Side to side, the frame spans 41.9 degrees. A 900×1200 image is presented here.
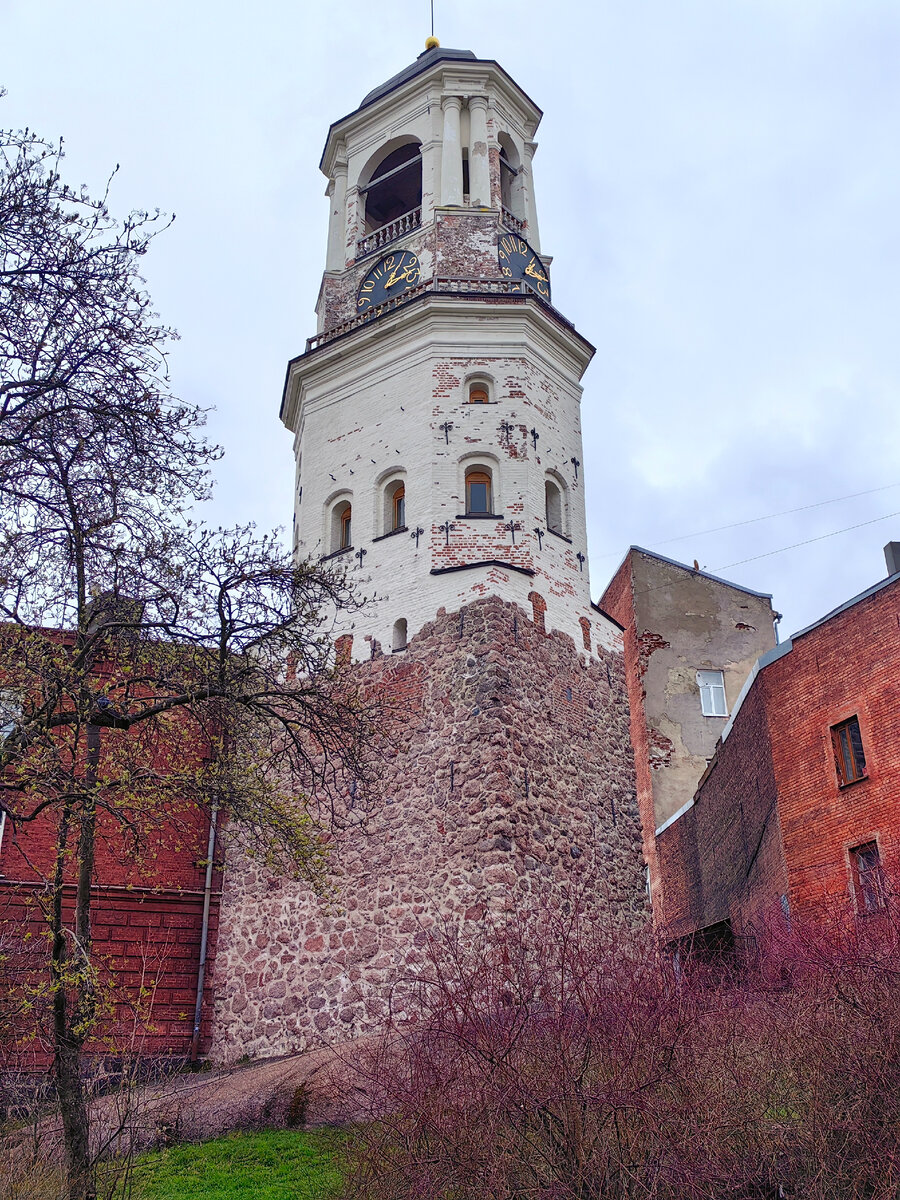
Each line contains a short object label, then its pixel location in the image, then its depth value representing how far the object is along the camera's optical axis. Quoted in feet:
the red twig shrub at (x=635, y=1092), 29.84
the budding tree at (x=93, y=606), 31.73
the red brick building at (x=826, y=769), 55.88
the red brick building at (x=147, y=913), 60.29
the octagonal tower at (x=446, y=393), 67.92
